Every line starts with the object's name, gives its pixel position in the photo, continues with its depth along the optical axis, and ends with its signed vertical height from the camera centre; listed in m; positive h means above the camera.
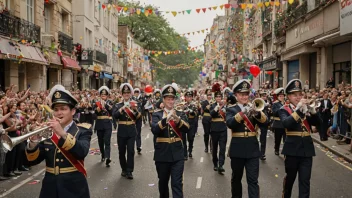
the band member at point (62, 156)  4.50 -0.63
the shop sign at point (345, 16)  16.12 +3.10
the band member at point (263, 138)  12.10 -1.19
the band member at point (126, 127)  9.87 -0.70
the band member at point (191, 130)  12.22 -1.03
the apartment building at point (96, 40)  32.22 +5.12
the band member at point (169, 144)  6.57 -0.74
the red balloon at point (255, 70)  22.05 +1.39
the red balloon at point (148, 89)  19.53 +0.39
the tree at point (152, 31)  65.75 +10.55
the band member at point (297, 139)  6.54 -0.67
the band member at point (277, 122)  11.14 -0.71
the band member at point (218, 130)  10.26 -0.83
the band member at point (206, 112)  12.31 -0.43
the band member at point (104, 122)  11.46 -0.67
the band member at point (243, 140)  6.61 -0.69
